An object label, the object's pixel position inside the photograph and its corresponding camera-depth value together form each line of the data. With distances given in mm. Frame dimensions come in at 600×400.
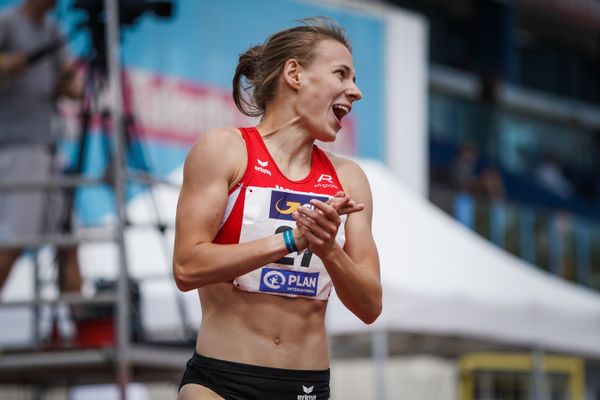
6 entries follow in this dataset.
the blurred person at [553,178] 43297
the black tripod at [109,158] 12484
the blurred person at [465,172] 31547
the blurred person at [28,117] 12961
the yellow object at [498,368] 21422
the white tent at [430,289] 15078
